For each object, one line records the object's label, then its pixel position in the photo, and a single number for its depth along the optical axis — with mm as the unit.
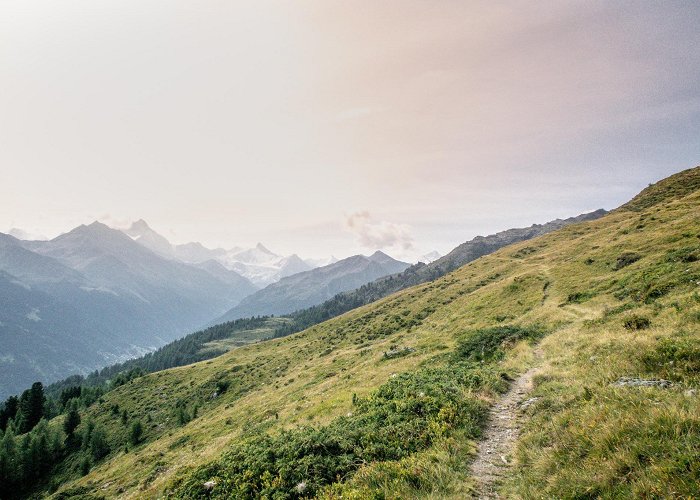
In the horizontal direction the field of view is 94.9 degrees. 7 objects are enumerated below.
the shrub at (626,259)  38325
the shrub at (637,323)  18859
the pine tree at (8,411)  97938
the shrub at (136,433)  59044
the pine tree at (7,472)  61219
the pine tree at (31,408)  93688
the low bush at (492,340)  25975
